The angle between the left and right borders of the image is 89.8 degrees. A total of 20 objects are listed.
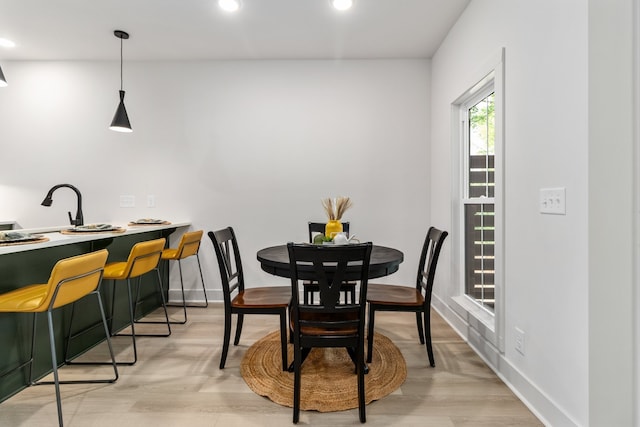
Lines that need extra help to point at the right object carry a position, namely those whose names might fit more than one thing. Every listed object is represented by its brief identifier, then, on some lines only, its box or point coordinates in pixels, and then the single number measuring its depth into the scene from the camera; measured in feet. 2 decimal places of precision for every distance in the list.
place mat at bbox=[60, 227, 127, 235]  7.69
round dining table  5.69
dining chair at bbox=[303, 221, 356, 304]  7.89
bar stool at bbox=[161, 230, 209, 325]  9.67
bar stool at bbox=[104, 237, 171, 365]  7.22
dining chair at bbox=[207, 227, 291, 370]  6.68
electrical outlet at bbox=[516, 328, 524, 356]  6.01
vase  7.36
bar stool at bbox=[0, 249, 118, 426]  5.02
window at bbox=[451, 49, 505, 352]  6.79
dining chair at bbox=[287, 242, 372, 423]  5.10
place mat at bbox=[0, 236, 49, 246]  5.53
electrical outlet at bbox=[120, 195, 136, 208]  11.85
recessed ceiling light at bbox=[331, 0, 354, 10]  8.30
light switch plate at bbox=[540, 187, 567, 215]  4.88
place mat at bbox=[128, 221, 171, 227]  10.77
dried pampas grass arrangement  7.32
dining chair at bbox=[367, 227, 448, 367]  6.92
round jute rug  5.91
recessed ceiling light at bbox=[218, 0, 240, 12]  8.30
